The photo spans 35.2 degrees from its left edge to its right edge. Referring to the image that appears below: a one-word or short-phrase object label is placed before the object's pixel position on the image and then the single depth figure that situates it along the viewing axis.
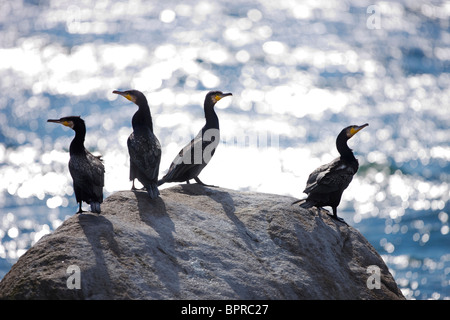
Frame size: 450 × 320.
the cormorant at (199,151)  11.67
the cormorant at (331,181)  10.77
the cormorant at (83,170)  9.78
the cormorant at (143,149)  10.52
